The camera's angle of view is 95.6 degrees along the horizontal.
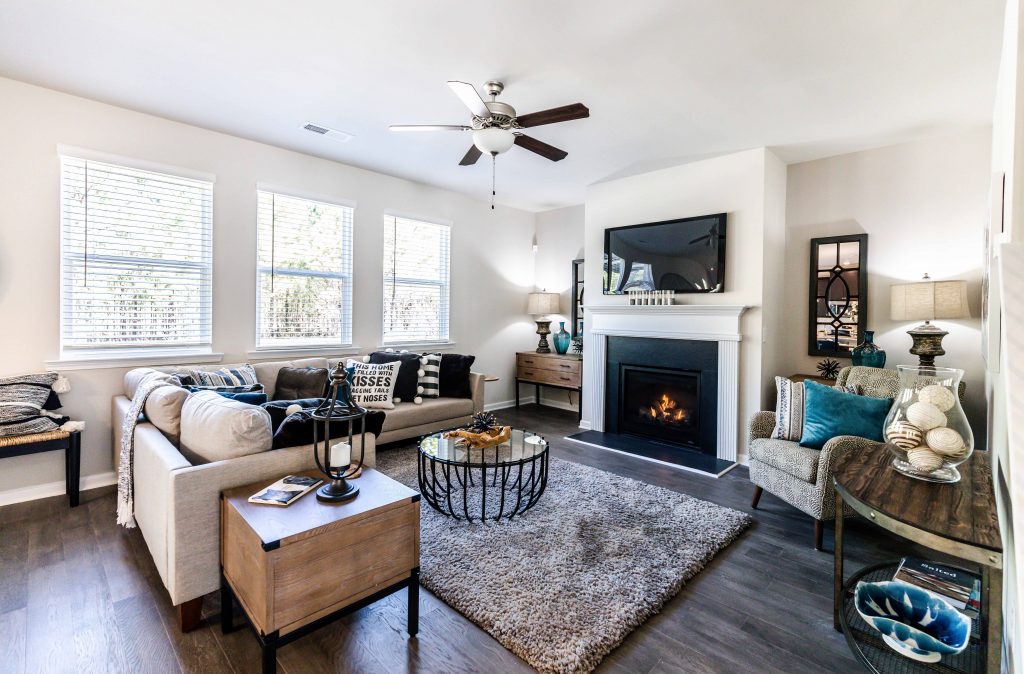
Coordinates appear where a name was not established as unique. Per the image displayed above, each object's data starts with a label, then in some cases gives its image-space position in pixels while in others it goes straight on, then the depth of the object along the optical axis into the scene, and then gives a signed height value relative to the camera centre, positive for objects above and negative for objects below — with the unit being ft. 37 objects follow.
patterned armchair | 8.20 -2.40
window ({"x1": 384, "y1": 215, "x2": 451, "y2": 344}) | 16.57 +1.86
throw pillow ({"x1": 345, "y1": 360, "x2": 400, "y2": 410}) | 13.58 -1.59
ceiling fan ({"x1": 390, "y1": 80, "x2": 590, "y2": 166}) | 8.28 +4.06
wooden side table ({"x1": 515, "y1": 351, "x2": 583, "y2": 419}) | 18.16 -1.53
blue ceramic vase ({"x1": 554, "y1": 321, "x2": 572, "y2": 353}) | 19.69 -0.27
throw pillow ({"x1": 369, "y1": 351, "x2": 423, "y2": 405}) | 14.35 -1.32
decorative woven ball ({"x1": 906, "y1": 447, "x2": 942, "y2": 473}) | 5.10 -1.35
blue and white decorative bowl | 5.06 -3.28
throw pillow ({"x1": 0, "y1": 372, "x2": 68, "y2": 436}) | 8.95 -1.58
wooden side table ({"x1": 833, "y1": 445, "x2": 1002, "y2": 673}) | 4.02 -1.67
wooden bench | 8.86 -2.39
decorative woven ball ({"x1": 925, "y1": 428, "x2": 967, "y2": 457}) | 4.97 -1.12
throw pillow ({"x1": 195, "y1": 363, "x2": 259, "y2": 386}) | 10.87 -1.17
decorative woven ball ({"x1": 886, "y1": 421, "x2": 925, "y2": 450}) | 5.22 -1.11
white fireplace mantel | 13.23 +0.02
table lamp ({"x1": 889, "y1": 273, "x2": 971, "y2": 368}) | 10.57 +0.72
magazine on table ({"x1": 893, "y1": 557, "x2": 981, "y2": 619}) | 5.69 -3.21
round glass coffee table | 8.61 -3.24
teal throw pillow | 8.84 -1.53
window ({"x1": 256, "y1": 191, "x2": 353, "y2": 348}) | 13.58 +1.77
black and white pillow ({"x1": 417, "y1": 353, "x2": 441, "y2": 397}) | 14.70 -1.44
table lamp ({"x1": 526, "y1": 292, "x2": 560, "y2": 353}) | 20.04 +1.10
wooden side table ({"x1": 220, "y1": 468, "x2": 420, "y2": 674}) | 4.99 -2.65
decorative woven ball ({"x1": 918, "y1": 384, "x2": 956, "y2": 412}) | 5.14 -0.65
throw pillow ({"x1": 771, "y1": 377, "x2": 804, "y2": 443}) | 9.74 -1.61
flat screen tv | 13.61 +2.47
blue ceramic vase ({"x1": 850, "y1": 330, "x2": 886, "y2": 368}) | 11.73 -0.44
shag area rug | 6.10 -3.79
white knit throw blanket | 7.91 -2.51
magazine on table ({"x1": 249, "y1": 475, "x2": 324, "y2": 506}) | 5.78 -2.08
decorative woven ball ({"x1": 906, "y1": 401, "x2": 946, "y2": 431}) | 5.11 -0.88
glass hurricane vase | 5.03 -1.05
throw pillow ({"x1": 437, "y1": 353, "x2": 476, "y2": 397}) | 15.17 -1.47
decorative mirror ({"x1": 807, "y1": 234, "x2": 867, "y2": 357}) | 12.84 +1.18
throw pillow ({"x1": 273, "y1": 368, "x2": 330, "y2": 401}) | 12.44 -1.45
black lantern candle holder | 5.84 -1.19
